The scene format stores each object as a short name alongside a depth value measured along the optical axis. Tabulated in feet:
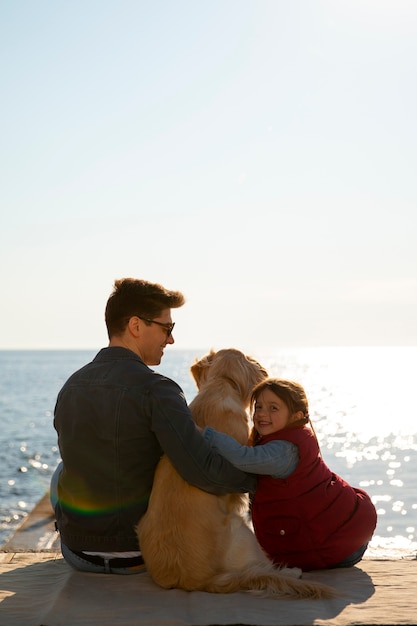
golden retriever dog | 16.25
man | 16.62
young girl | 18.26
